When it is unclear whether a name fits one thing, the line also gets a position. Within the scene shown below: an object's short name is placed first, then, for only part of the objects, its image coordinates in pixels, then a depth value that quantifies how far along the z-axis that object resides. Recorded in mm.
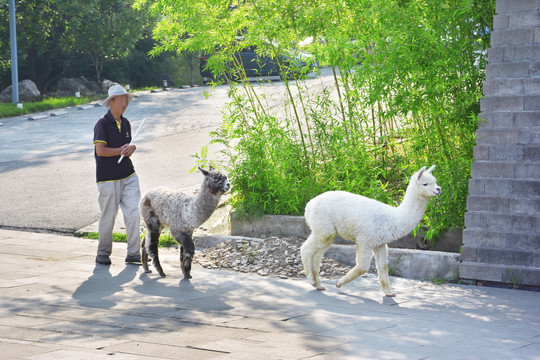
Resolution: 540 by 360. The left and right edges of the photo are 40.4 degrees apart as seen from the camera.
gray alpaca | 7215
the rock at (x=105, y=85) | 26147
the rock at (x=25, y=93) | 24141
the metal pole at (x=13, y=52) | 21609
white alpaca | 6492
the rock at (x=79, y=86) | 25812
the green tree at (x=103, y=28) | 24750
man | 7773
